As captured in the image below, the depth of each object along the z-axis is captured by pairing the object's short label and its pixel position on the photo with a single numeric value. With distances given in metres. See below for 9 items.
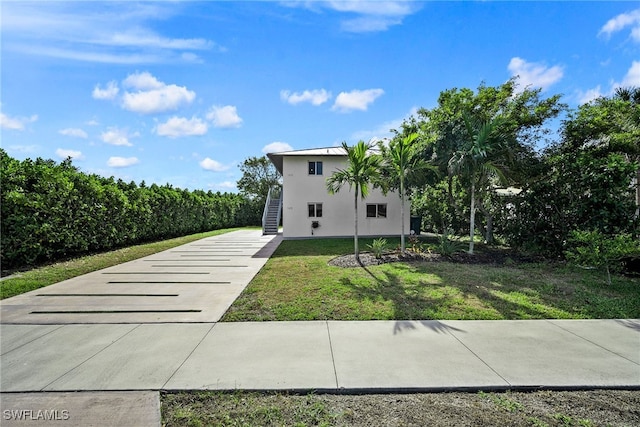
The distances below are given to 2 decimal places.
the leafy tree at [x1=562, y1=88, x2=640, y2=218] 8.77
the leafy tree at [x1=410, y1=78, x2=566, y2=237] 10.70
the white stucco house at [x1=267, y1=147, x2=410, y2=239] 16.50
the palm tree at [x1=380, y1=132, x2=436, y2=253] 9.73
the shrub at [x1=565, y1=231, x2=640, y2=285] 5.92
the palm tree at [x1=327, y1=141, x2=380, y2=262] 9.47
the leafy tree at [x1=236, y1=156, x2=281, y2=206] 34.50
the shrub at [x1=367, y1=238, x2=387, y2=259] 9.70
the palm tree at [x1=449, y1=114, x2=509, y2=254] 9.23
